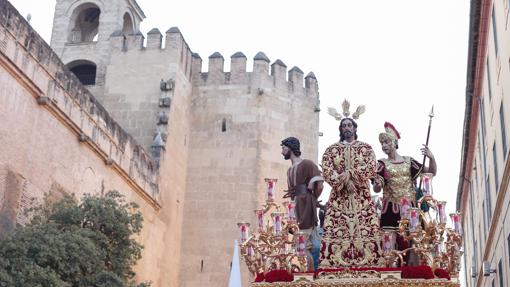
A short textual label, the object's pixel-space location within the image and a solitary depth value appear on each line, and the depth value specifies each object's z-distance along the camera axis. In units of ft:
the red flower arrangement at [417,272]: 24.40
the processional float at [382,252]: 24.58
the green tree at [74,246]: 45.01
